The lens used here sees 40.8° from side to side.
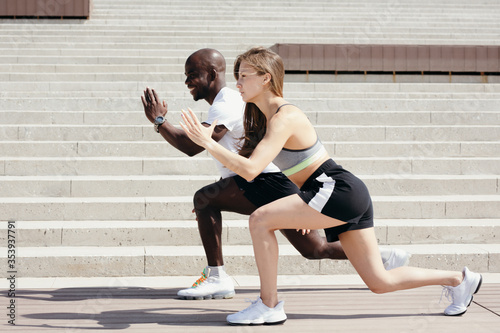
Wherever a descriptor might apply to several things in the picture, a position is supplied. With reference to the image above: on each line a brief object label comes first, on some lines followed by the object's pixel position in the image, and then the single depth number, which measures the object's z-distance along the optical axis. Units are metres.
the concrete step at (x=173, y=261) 5.25
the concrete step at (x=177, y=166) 7.03
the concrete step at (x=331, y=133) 7.79
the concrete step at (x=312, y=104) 8.69
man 4.16
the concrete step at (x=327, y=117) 8.29
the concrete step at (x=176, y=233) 5.70
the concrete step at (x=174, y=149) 7.41
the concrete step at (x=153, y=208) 6.16
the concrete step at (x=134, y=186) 6.61
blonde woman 3.55
